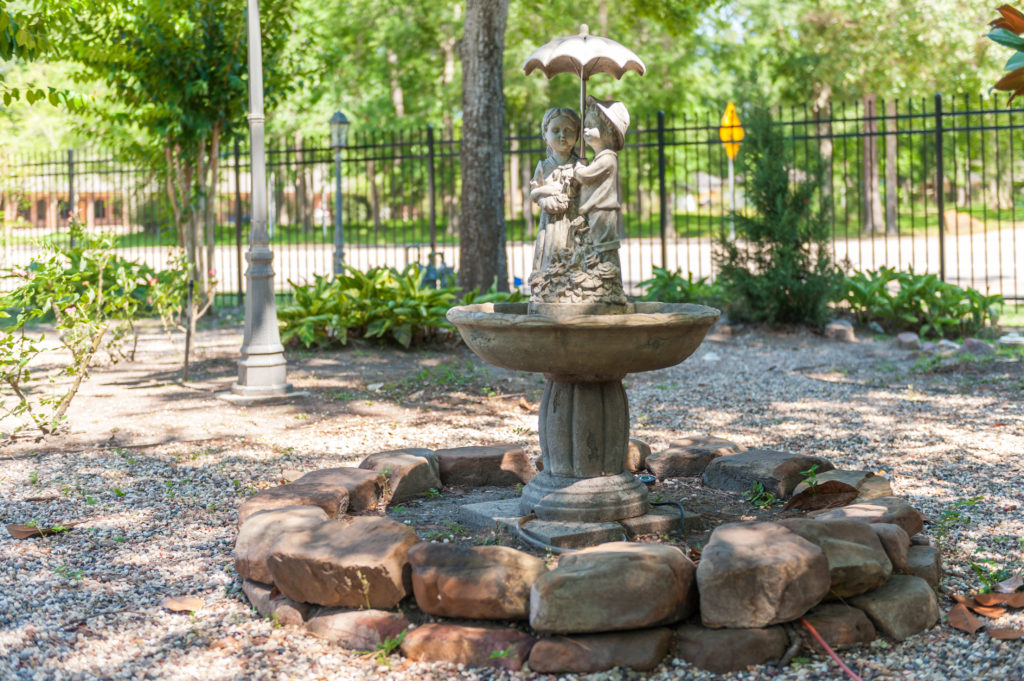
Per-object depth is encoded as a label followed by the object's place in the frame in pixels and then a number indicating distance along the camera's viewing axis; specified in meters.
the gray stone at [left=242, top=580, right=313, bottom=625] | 3.90
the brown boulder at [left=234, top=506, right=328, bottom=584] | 4.12
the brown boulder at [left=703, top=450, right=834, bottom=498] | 5.20
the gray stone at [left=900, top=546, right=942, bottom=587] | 3.99
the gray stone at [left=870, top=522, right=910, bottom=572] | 3.96
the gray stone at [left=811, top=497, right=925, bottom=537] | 4.28
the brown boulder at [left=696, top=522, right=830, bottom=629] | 3.52
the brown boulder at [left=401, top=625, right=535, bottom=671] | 3.51
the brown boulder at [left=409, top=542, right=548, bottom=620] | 3.64
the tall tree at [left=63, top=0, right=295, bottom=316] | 11.98
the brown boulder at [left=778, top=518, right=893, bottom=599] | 3.71
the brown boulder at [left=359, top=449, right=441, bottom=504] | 5.29
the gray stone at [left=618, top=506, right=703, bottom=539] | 4.58
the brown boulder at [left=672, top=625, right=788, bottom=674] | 3.46
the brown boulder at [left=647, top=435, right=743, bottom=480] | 5.73
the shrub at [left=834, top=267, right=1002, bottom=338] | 10.98
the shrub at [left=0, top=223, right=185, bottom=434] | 6.67
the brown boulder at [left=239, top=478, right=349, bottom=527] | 4.60
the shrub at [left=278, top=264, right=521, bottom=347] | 10.27
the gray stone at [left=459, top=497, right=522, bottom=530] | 4.68
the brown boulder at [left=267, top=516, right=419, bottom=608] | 3.77
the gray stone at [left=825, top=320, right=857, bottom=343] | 10.95
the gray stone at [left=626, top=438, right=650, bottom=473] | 5.85
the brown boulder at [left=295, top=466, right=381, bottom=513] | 4.98
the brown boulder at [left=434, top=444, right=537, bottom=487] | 5.65
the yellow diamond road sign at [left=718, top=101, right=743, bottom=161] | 16.67
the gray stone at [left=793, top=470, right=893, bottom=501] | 4.85
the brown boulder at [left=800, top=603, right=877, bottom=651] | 3.58
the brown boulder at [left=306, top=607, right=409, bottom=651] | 3.70
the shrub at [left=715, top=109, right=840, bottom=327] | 10.99
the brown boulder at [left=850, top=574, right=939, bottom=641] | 3.66
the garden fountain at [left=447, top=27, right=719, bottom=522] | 4.57
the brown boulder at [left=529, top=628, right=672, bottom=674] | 3.44
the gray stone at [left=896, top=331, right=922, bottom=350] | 10.16
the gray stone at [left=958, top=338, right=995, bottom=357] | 9.84
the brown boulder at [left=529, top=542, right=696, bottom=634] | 3.50
